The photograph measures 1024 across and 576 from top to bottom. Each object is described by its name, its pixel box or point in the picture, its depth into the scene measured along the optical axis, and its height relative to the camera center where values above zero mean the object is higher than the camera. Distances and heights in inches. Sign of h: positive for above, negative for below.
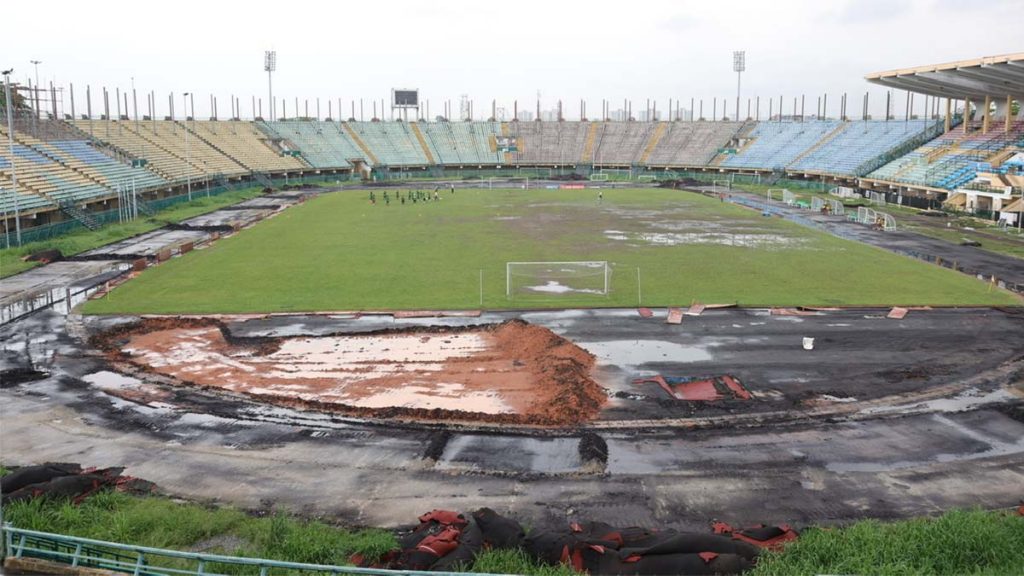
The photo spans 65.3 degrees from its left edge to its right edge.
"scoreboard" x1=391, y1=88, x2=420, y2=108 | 5118.1 +523.9
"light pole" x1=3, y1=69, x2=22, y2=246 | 1636.3 -83.5
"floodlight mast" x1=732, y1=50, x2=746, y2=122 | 4995.3 +742.3
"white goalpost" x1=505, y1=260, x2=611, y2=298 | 1288.1 -169.1
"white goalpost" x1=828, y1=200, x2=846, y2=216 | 2518.6 -82.7
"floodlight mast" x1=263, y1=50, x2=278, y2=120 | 4660.4 +680.2
